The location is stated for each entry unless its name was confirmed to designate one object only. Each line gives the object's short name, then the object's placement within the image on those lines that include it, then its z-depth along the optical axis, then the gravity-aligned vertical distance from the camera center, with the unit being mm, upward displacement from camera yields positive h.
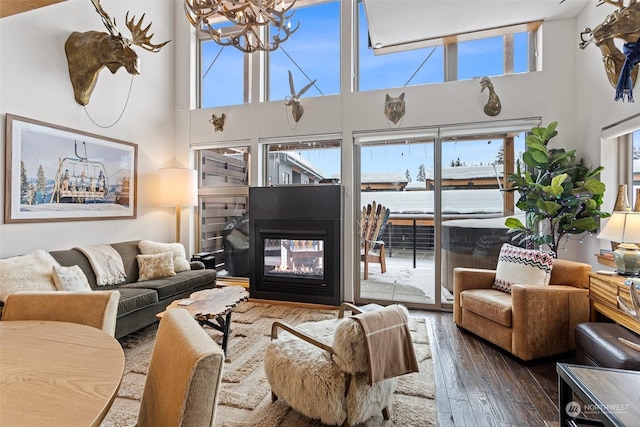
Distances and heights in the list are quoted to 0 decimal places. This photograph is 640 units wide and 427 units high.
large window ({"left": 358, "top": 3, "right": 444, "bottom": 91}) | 4168 +2018
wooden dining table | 718 -456
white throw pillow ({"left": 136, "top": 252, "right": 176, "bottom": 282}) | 3748 -638
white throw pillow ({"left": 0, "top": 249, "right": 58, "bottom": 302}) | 2482 -498
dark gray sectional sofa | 2906 -789
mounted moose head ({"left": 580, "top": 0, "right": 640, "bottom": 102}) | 2236 +1331
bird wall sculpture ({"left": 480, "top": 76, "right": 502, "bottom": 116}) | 3703 +1350
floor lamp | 4457 +384
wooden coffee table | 2445 -757
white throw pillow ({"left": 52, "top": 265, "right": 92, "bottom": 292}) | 2670 -573
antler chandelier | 2162 +1444
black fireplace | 4145 -395
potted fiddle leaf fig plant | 3000 +216
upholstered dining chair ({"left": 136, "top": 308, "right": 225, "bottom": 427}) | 742 -417
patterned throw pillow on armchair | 2859 -500
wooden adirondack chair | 4289 -255
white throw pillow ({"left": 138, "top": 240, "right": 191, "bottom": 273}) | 4012 -473
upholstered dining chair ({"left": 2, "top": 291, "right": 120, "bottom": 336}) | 1456 -441
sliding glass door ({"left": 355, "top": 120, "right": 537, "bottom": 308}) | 3871 +114
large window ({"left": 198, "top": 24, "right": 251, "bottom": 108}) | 4986 +2264
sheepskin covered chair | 1678 -938
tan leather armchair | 2539 -838
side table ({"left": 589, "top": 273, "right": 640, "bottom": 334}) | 2141 -617
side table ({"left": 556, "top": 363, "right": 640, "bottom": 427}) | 1181 -732
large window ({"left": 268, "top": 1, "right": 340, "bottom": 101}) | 4535 +2375
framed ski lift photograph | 3008 +433
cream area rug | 1900 -1235
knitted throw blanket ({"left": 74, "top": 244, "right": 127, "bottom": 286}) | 3328 -545
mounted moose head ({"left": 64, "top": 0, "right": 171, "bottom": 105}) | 3443 +1754
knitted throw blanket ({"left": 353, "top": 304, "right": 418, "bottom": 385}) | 1659 -708
